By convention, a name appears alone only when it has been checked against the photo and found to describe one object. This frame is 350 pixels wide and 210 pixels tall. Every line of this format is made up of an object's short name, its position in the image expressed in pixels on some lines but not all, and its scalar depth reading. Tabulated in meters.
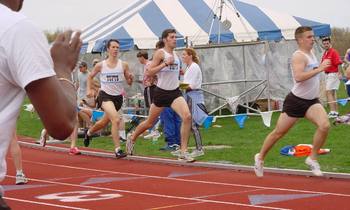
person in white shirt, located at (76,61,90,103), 18.12
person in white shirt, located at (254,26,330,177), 9.38
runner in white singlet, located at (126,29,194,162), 11.80
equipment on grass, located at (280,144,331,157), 11.77
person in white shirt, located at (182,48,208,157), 13.34
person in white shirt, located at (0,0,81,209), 2.36
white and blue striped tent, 20.27
